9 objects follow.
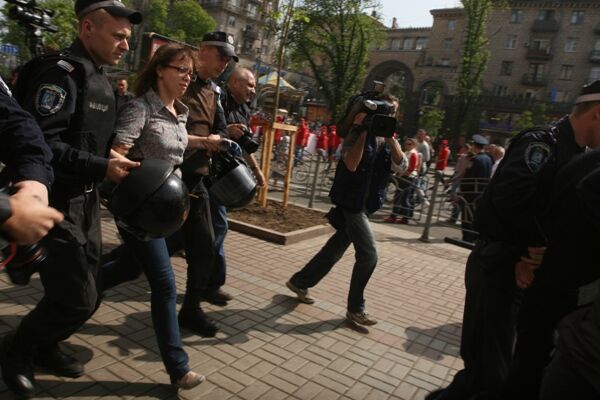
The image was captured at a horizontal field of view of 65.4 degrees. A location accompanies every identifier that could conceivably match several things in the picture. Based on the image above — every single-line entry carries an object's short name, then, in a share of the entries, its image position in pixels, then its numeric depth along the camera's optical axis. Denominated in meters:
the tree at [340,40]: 43.72
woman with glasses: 2.66
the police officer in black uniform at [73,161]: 2.13
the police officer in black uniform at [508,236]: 2.22
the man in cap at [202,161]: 3.29
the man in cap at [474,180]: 8.58
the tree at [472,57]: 39.97
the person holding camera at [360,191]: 3.80
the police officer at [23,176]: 1.31
